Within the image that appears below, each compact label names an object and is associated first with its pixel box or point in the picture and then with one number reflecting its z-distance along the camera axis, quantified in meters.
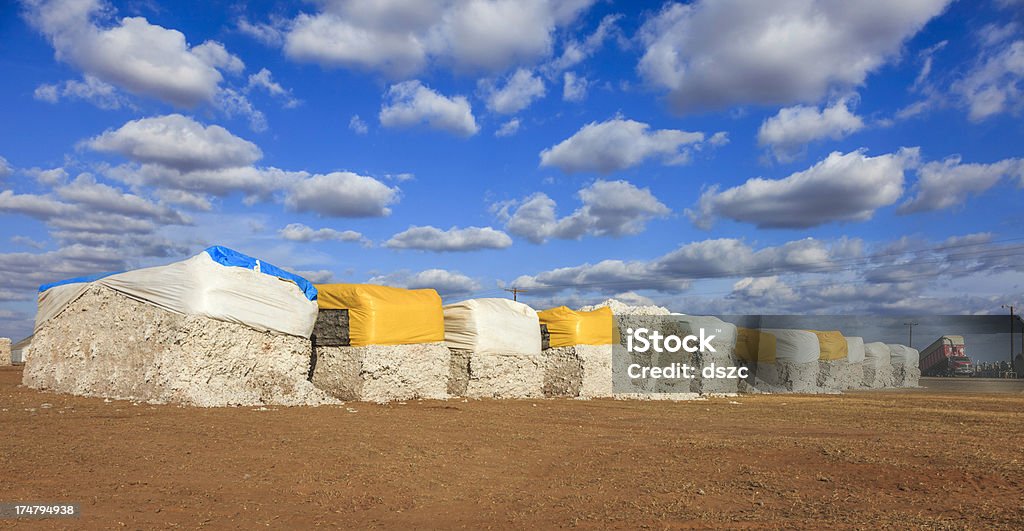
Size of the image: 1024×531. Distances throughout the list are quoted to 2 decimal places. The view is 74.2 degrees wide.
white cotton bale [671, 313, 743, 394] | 25.03
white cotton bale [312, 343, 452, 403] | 15.41
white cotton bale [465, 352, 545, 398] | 18.47
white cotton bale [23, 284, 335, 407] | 12.51
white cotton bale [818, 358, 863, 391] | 31.12
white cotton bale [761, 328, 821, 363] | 29.02
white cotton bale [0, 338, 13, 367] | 36.35
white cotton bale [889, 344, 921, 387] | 38.78
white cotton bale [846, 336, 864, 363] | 33.81
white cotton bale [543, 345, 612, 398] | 20.64
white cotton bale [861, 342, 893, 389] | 36.16
